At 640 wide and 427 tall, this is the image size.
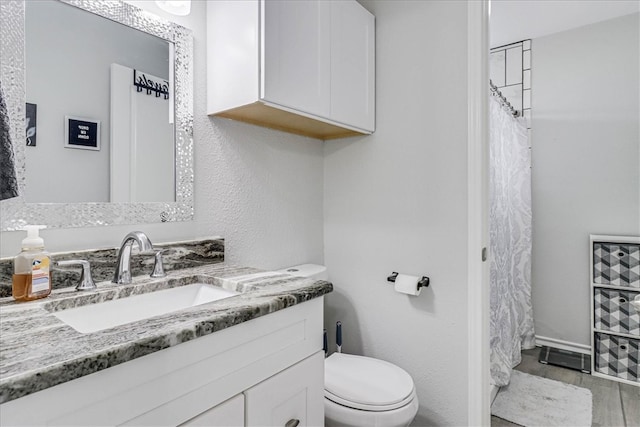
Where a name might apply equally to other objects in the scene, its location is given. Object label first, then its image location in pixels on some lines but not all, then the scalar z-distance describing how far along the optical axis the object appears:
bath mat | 1.81
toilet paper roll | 1.54
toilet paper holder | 1.56
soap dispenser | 0.84
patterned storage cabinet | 2.22
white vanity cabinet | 0.57
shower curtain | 1.98
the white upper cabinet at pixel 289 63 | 1.18
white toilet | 1.20
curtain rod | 1.90
